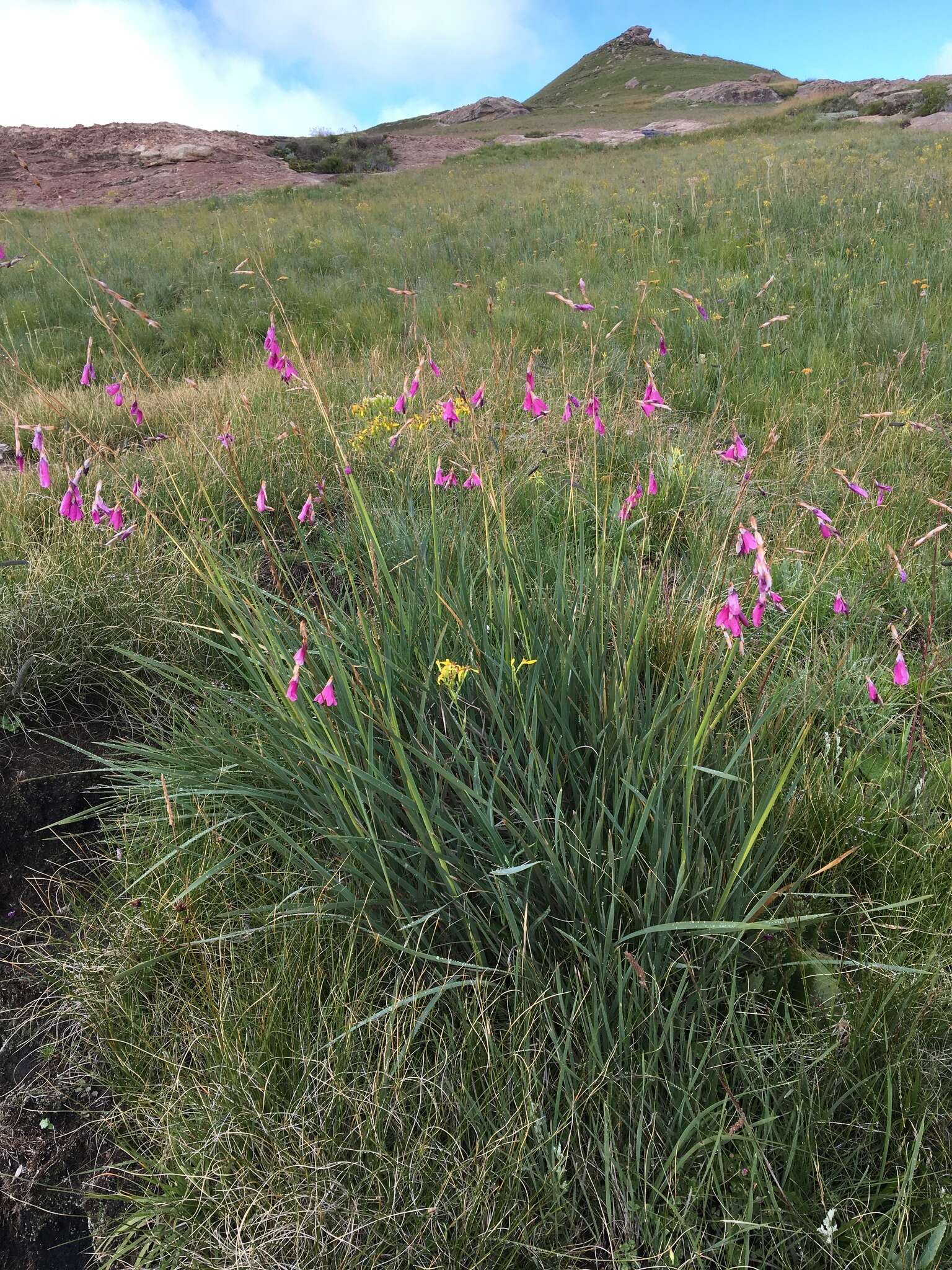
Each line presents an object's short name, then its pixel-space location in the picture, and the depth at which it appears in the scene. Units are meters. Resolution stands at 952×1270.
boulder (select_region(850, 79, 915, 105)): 26.31
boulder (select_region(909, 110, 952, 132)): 18.31
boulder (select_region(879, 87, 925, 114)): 24.05
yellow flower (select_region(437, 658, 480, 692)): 1.39
